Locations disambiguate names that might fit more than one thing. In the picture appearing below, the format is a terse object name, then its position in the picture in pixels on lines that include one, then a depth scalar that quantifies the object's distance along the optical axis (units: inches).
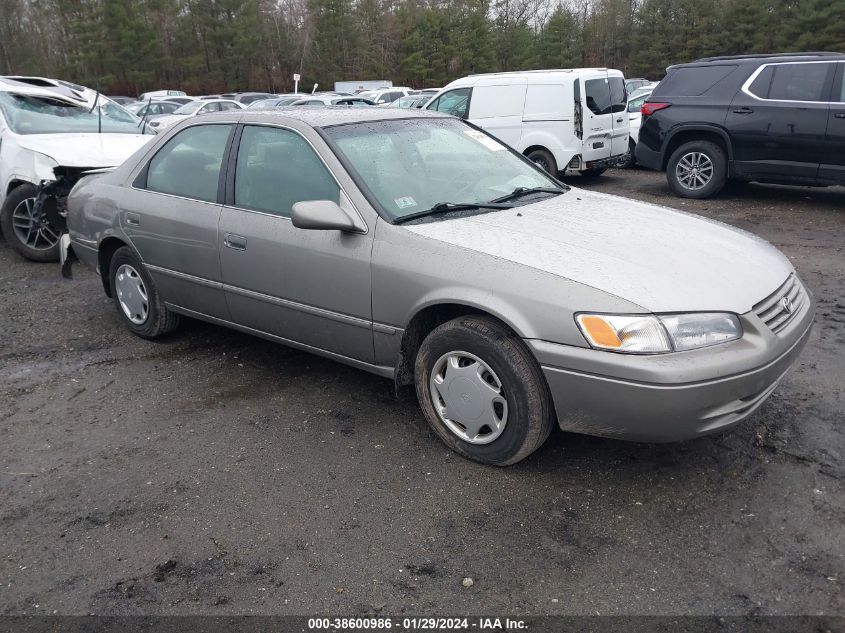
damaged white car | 279.6
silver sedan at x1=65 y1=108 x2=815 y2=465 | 112.4
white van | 428.5
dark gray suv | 338.3
